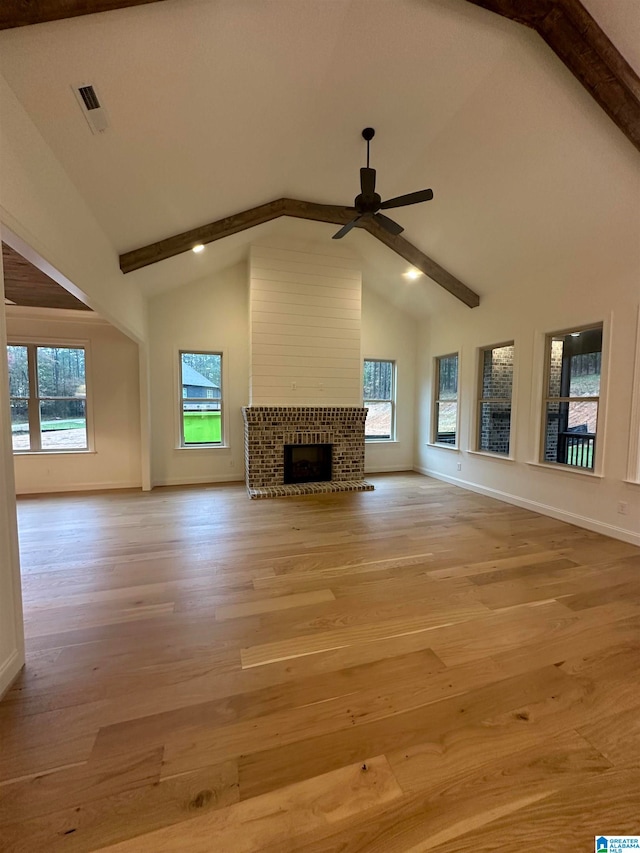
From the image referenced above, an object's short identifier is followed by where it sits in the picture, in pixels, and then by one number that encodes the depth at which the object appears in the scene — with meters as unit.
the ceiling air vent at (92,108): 2.01
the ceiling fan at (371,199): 3.09
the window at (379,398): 6.80
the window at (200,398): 5.88
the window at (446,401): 6.09
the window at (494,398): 5.29
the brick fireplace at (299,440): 5.39
